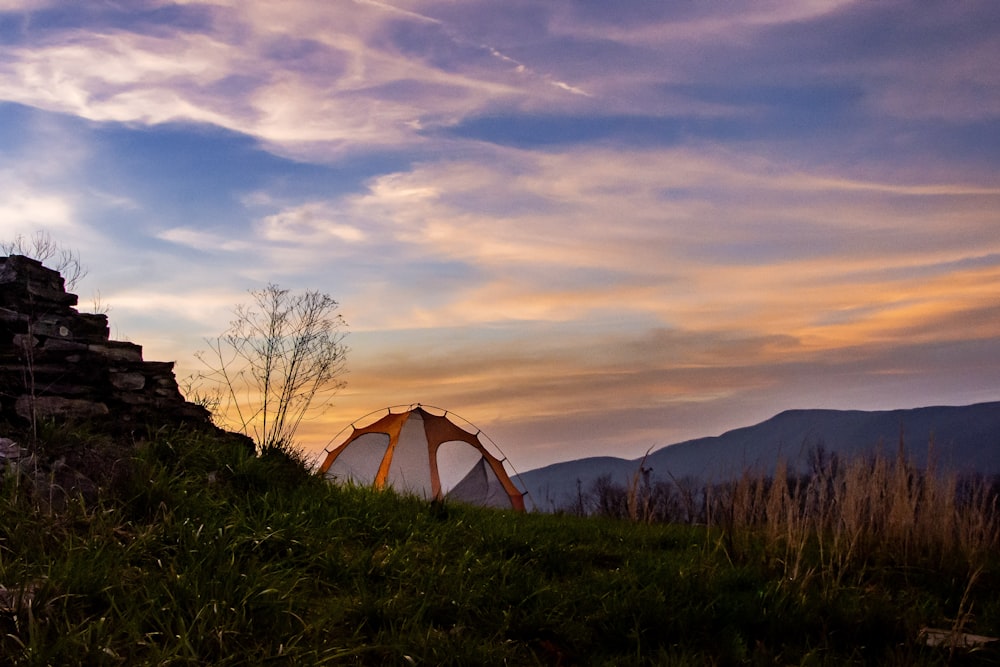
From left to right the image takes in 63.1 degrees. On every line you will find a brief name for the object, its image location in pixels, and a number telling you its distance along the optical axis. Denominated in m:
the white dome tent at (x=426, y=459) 14.18
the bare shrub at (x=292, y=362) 10.48
